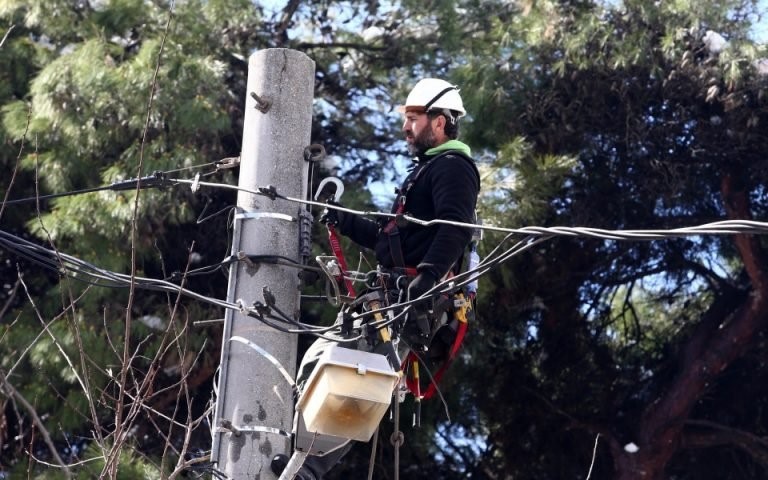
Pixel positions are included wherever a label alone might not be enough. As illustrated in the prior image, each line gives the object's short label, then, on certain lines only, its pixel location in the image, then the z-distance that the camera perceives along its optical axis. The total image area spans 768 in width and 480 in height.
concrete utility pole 9.68
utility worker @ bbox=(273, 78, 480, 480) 10.25
